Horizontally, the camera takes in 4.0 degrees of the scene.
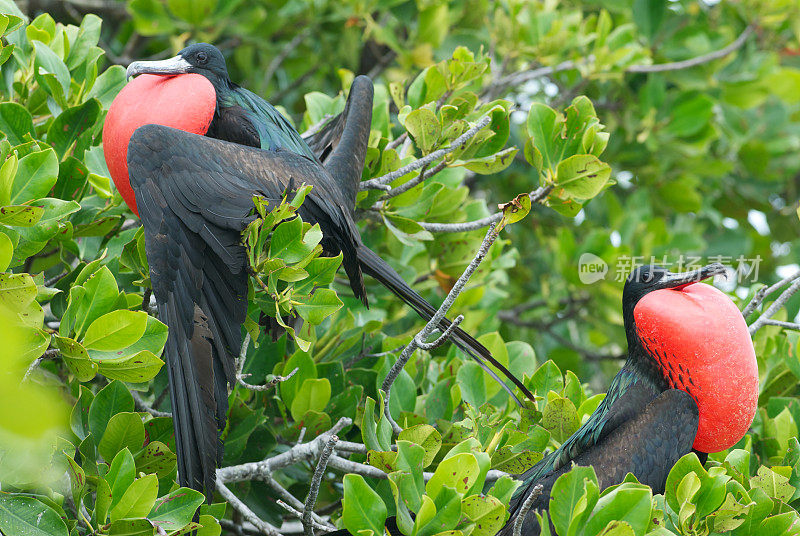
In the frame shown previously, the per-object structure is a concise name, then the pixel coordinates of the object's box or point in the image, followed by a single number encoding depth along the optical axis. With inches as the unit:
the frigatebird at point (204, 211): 700.7
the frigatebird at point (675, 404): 706.4
